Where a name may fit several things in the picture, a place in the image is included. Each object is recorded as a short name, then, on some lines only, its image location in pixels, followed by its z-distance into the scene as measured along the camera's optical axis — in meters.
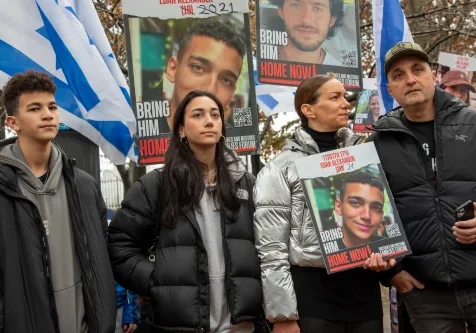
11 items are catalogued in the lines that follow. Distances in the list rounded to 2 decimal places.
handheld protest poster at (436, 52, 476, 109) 7.11
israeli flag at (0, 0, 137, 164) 4.56
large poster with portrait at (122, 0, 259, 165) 4.86
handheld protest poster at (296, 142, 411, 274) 3.29
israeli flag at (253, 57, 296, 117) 9.22
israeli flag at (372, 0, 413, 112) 6.29
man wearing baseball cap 3.35
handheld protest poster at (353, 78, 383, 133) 9.64
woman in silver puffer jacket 3.30
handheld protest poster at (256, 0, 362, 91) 5.79
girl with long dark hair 3.19
